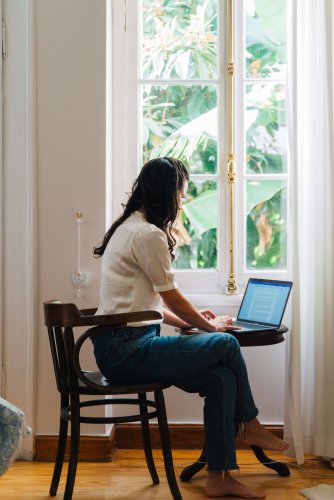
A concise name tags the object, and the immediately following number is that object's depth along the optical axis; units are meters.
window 3.84
